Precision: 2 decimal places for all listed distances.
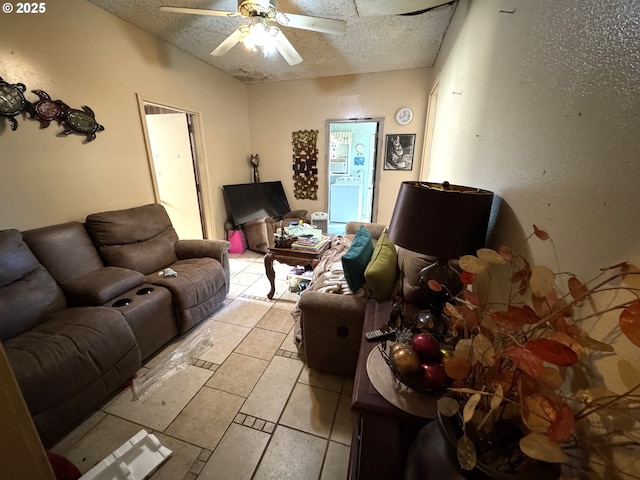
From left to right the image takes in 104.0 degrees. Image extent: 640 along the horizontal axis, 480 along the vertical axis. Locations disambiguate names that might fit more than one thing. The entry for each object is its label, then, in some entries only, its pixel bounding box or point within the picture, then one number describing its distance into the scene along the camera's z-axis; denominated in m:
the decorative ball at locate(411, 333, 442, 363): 0.86
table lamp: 0.87
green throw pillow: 1.42
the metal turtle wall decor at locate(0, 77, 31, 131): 1.58
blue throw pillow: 1.50
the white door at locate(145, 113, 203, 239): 3.25
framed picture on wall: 3.68
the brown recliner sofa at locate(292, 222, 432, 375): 1.40
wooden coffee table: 2.37
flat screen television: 3.78
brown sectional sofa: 1.22
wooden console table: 0.76
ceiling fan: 1.67
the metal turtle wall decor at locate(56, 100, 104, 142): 1.90
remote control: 1.12
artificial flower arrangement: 0.34
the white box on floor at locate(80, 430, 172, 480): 1.10
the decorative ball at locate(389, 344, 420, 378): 0.83
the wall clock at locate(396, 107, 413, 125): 3.58
